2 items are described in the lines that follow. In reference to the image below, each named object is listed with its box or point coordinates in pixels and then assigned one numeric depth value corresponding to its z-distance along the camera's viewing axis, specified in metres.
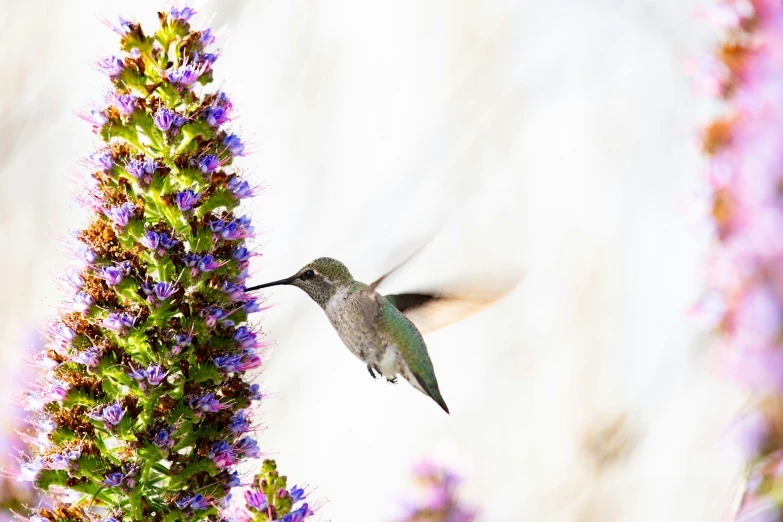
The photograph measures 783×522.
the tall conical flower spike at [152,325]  5.47
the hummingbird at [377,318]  8.11
